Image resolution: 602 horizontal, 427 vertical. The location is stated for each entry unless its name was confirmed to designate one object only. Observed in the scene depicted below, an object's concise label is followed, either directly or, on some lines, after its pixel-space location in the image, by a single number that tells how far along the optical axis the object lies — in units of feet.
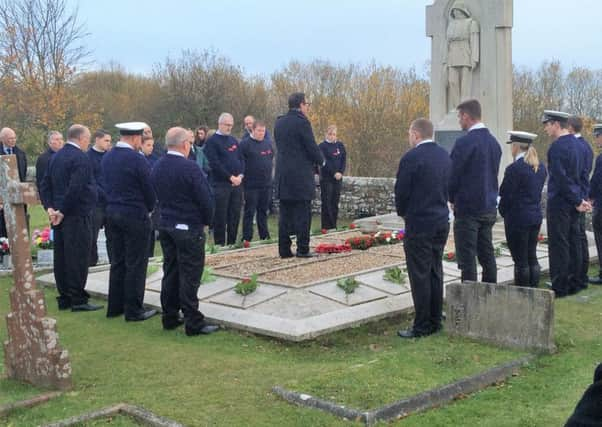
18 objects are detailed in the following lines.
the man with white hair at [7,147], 38.60
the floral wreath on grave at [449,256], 31.41
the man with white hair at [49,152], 35.04
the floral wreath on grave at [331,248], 32.50
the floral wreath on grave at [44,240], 38.58
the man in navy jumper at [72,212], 26.02
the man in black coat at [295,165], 29.60
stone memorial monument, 45.50
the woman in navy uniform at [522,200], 26.08
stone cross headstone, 17.67
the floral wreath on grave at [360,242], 34.81
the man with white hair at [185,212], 22.56
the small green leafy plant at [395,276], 26.76
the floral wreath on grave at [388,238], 36.40
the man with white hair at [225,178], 38.40
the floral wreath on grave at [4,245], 36.91
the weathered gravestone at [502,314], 19.60
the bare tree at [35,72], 95.14
